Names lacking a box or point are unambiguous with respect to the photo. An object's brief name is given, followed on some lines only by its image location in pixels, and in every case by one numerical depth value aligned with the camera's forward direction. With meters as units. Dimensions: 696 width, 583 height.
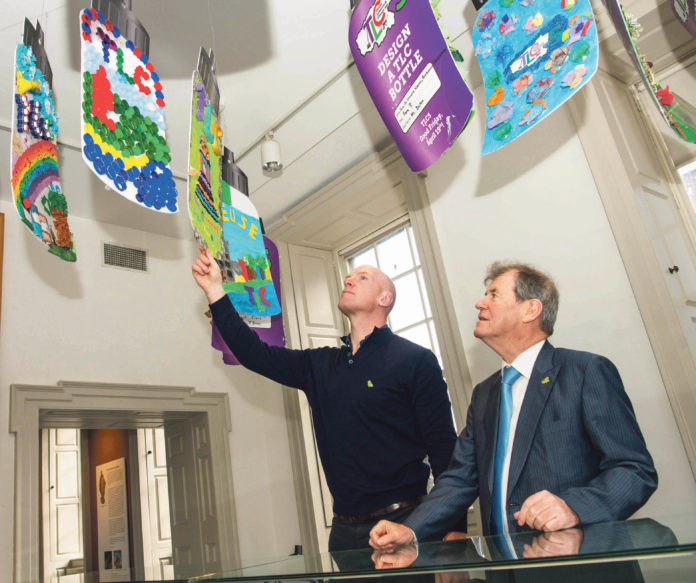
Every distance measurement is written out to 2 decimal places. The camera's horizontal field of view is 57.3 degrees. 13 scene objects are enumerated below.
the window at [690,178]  3.52
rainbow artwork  2.07
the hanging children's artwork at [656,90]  2.04
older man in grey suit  1.40
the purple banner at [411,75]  2.06
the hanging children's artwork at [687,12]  2.28
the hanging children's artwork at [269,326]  2.65
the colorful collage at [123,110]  1.93
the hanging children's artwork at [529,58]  1.96
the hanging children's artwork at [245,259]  2.28
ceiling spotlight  4.13
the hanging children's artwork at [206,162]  2.01
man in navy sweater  2.13
